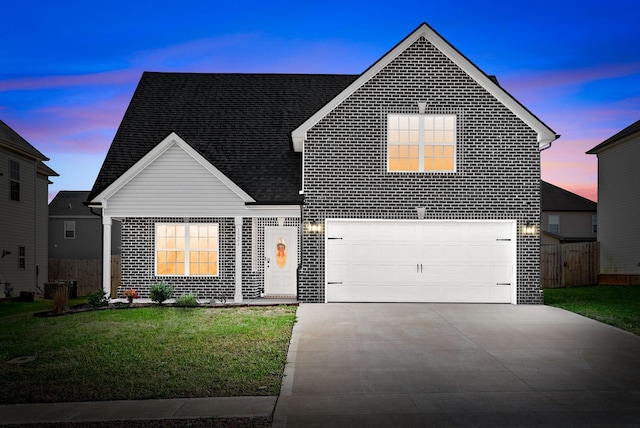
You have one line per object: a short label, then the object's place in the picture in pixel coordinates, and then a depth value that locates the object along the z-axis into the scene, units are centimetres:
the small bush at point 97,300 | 1755
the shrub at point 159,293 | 1767
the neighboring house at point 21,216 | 2369
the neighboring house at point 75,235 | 4219
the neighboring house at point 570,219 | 4462
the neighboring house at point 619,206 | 2755
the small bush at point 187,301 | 1747
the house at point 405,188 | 1808
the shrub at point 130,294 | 1811
